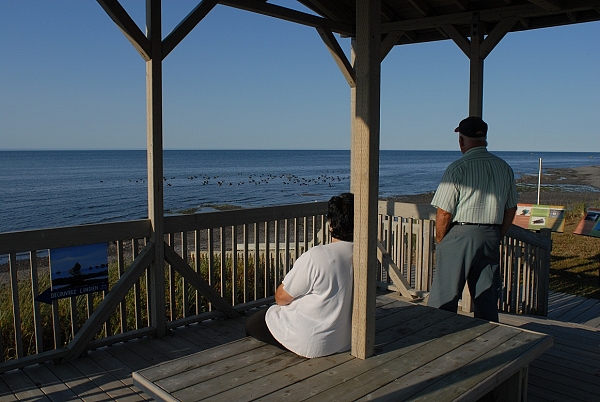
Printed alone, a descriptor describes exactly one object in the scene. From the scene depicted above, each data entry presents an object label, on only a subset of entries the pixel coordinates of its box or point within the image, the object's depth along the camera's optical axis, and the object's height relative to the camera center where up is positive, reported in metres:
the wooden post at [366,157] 2.10 +0.00
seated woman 2.27 -0.65
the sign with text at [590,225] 7.41 -1.01
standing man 3.13 -0.39
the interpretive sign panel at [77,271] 3.37 -0.80
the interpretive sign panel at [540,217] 7.23 -0.88
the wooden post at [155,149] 3.68 +0.04
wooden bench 1.98 -0.93
